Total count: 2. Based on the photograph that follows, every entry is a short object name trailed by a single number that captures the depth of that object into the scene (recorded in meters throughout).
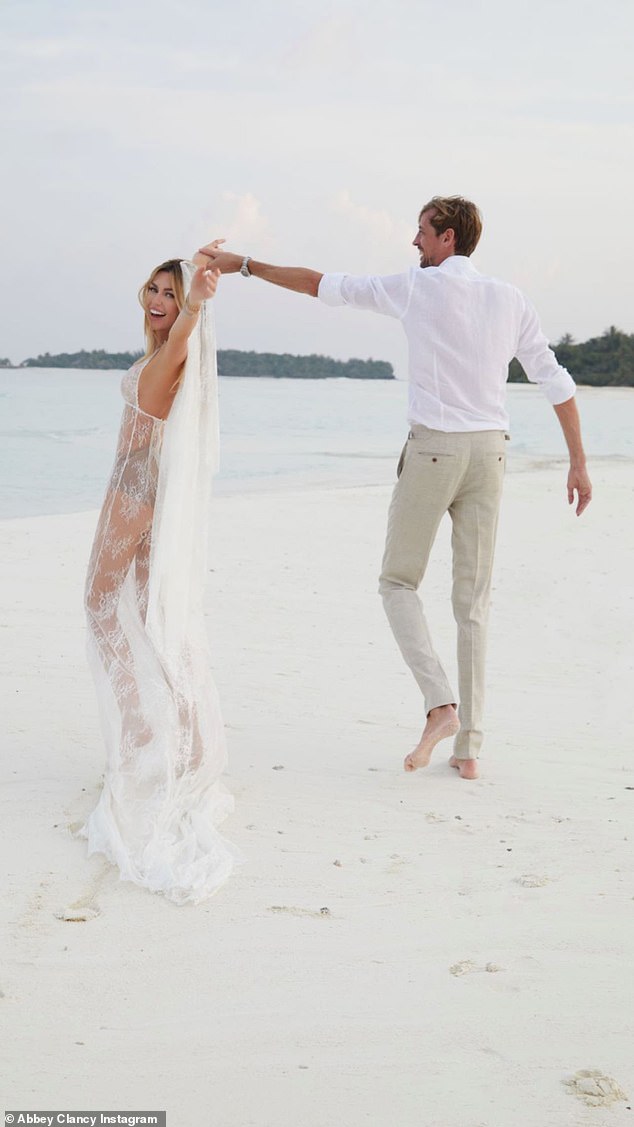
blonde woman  3.81
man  4.18
